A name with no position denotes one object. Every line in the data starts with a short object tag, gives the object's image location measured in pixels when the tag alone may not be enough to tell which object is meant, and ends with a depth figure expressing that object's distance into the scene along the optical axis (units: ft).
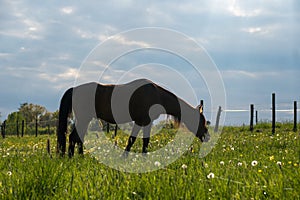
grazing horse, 37.35
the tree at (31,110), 257.96
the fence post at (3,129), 164.06
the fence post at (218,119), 110.98
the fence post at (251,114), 99.80
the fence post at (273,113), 90.32
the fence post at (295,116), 94.30
